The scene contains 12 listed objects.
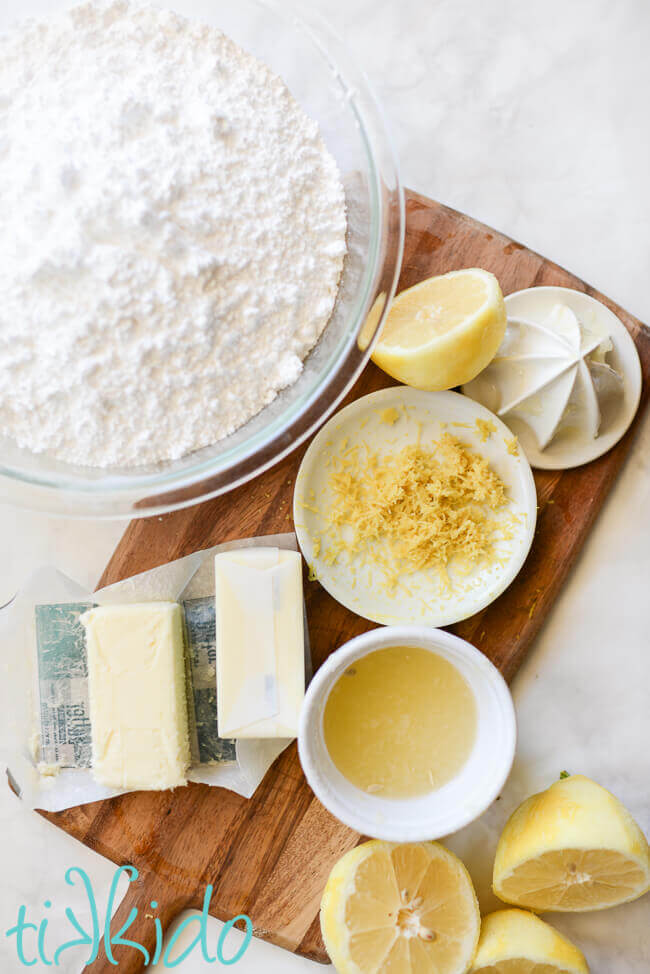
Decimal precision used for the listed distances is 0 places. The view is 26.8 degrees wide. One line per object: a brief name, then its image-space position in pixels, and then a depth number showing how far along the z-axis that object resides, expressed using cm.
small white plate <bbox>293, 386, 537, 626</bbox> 57
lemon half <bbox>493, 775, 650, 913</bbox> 55
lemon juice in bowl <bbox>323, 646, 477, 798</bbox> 57
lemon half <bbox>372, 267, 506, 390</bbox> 54
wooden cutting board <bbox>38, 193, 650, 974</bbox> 59
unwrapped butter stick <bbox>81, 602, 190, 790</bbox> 57
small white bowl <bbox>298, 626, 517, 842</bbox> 55
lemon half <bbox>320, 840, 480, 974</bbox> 56
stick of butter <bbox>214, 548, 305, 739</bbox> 57
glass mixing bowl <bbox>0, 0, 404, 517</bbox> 52
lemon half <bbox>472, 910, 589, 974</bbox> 56
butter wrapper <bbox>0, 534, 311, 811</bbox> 59
